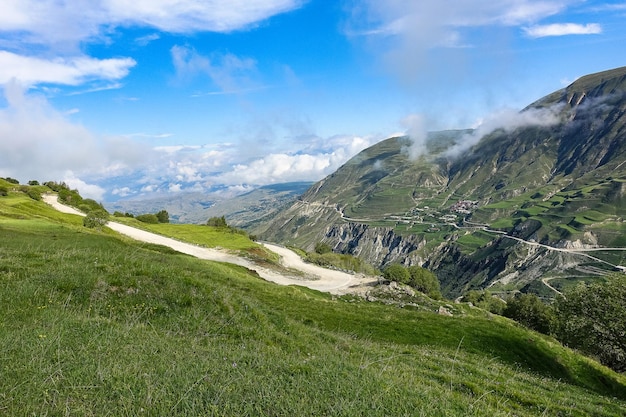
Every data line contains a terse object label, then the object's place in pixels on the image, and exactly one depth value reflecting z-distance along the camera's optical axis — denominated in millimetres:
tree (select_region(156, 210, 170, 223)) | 156875
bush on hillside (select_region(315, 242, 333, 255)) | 157700
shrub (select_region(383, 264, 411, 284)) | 111325
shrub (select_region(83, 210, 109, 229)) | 75250
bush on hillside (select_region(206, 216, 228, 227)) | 150125
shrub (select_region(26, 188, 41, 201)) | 114688
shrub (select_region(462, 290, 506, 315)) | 120125
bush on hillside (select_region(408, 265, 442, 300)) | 122750
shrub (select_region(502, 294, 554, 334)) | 85688
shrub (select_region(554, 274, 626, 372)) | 38531
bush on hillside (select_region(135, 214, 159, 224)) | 142700
